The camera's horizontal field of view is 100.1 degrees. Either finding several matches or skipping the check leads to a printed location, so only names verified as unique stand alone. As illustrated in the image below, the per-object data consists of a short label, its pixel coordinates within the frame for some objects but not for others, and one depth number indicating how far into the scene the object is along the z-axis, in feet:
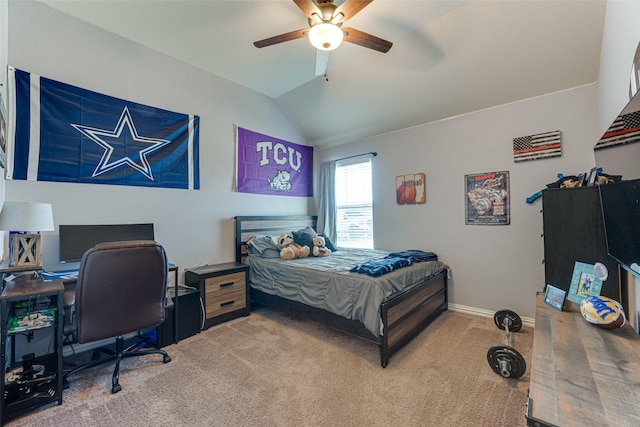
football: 4.46
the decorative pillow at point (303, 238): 11.98
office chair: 5.83
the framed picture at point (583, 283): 5.50
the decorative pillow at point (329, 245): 13.06
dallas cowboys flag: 7.30
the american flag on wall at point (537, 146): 9.00
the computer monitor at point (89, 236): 7.55
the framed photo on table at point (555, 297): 5.71
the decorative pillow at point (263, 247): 11.30
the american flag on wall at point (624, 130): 3.58
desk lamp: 5.80
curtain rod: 13.49
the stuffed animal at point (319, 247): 11.71
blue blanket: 7.80
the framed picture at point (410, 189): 11.89
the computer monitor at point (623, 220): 3.81
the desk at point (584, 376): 2.63
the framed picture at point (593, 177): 6.55
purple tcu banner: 12.42
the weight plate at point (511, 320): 8.77
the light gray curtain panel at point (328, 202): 14.98
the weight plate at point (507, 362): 6.15
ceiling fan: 5.92
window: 13.94
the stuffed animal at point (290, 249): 10.98
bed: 7.23
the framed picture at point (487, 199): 9.91
